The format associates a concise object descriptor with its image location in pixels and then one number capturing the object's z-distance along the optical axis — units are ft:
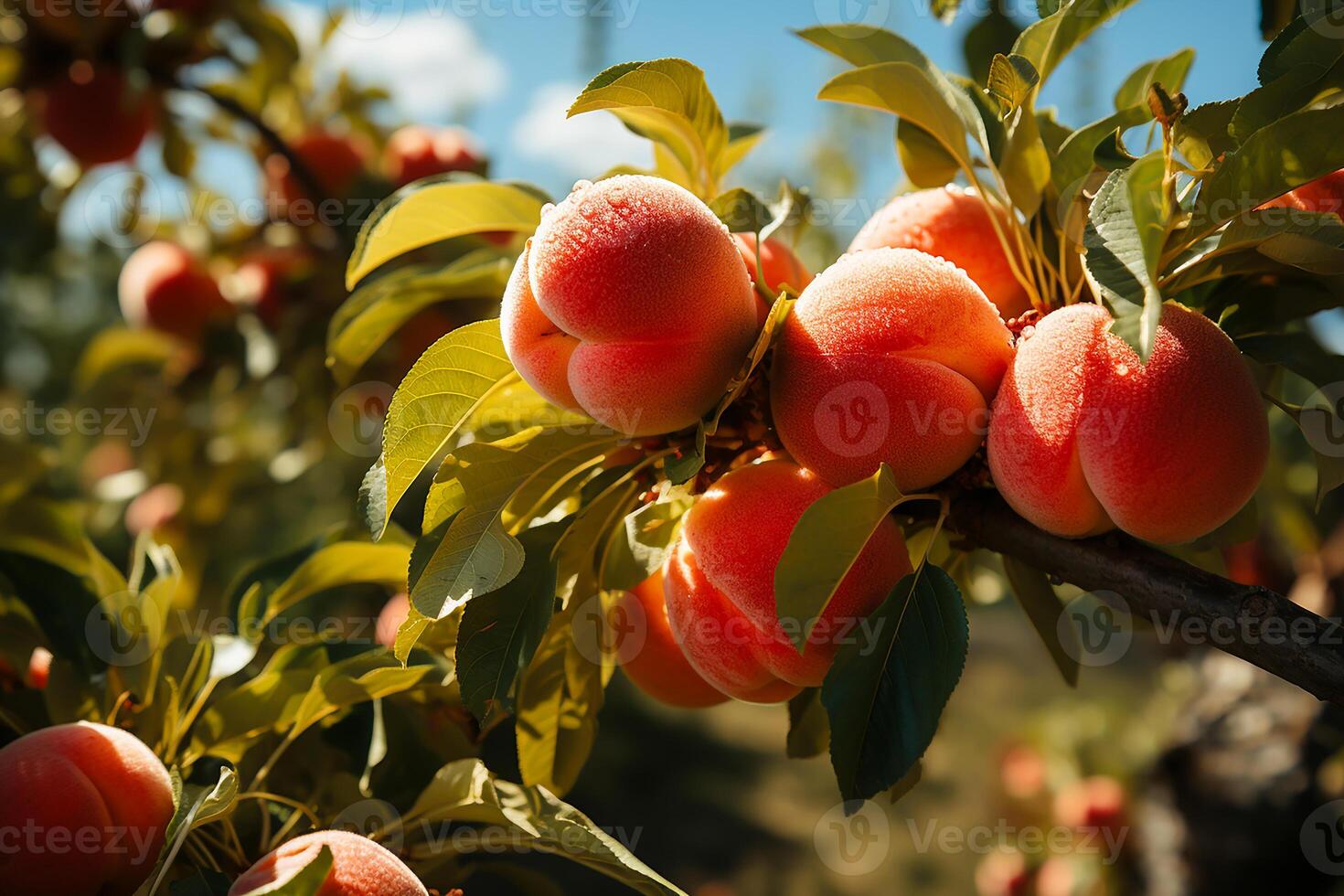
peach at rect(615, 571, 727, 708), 1.99
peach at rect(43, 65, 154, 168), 4.60
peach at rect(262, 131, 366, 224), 5.17
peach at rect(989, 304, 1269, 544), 1.46
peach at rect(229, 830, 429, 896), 1.60
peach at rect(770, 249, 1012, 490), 1.58
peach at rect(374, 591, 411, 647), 2.85
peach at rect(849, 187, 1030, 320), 1.88
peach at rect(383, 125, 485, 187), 5.03
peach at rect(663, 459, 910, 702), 1.63
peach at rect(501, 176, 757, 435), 1.56
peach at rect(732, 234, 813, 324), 1.97
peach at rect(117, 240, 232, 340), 4.91
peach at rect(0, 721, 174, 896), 1.67
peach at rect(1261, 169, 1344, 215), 1.75
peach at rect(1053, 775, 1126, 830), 6.64
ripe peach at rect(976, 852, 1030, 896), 7.09
